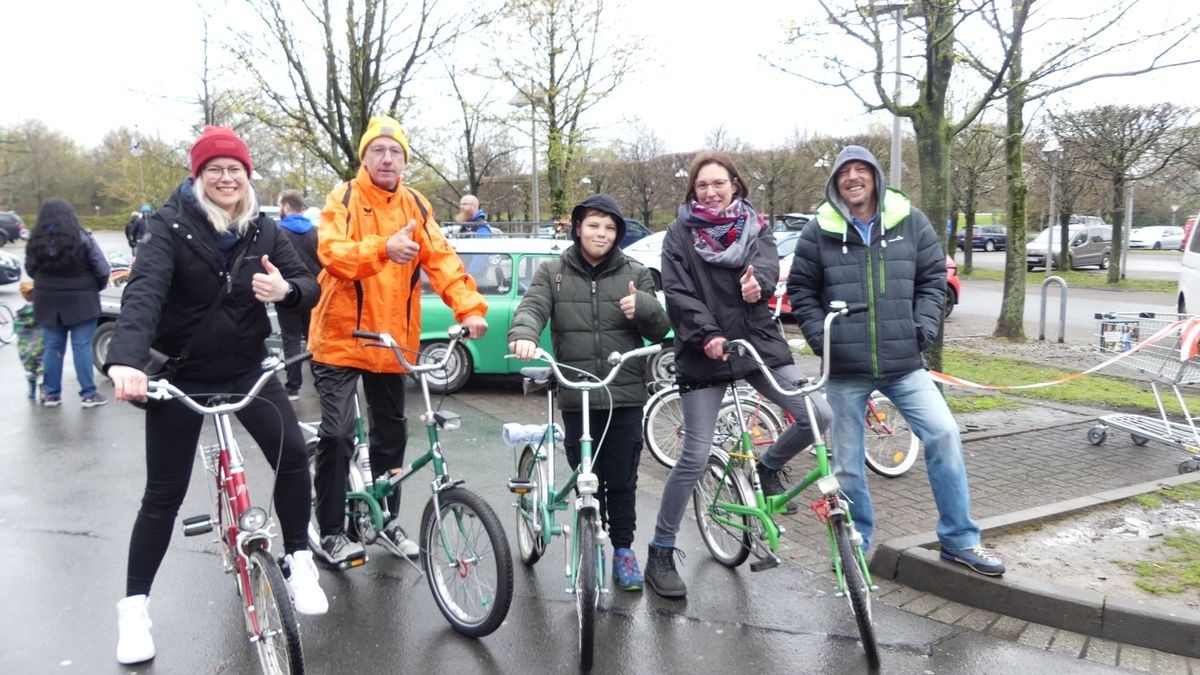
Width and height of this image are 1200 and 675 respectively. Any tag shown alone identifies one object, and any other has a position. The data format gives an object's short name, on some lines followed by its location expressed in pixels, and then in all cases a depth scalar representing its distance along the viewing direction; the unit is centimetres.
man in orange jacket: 401
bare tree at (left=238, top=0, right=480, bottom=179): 1647
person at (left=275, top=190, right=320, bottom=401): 820
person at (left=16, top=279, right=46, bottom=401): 883
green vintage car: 930
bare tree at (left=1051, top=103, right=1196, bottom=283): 2473
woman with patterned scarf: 415
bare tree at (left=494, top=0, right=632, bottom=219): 2389
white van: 1027
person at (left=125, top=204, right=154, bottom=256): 2167
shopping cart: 607
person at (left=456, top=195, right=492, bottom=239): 1236
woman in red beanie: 334
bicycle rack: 1287
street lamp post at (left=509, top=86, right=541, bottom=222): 2267
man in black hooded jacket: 419
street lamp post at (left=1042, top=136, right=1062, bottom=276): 2716
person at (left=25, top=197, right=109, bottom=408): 804
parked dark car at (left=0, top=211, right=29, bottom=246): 4100
